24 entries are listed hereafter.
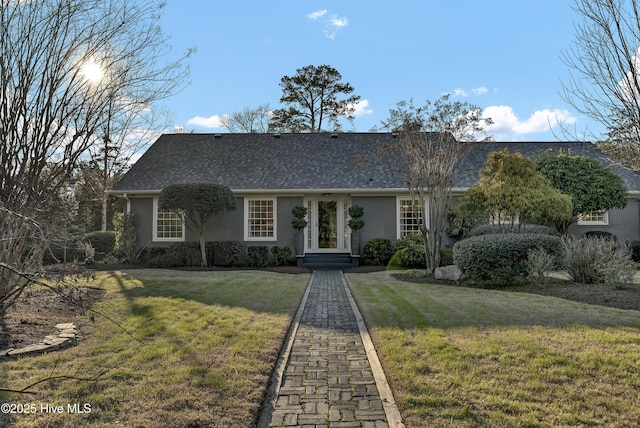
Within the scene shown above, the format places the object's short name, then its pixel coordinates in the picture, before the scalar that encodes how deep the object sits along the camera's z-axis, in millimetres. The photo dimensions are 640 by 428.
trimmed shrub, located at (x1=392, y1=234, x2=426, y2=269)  14172
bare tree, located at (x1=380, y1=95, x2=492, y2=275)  11477
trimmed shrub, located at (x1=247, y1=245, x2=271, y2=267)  15398
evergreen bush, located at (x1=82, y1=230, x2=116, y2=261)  18109
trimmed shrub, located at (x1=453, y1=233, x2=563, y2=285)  9812
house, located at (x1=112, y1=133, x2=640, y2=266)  16250
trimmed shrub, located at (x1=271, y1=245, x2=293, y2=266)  15662
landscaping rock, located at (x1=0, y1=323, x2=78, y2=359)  4395
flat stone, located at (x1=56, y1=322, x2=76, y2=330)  5441
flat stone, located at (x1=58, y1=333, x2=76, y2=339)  4961
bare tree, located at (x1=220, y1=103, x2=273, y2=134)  32625
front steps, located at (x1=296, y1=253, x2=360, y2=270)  15703
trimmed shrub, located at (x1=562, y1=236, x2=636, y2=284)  8859
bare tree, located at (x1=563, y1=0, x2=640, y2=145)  5645
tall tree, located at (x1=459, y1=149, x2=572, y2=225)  11211
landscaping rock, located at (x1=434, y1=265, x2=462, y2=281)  11023
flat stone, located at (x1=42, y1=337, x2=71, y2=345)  4699
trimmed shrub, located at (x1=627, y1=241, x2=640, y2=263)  15906
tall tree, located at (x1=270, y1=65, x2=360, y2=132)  30406
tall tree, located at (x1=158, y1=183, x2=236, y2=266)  14219
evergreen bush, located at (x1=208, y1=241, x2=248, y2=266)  15445
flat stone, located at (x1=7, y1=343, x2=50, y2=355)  4395
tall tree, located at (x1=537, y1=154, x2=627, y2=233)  14297
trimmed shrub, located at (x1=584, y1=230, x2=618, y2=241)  15733
